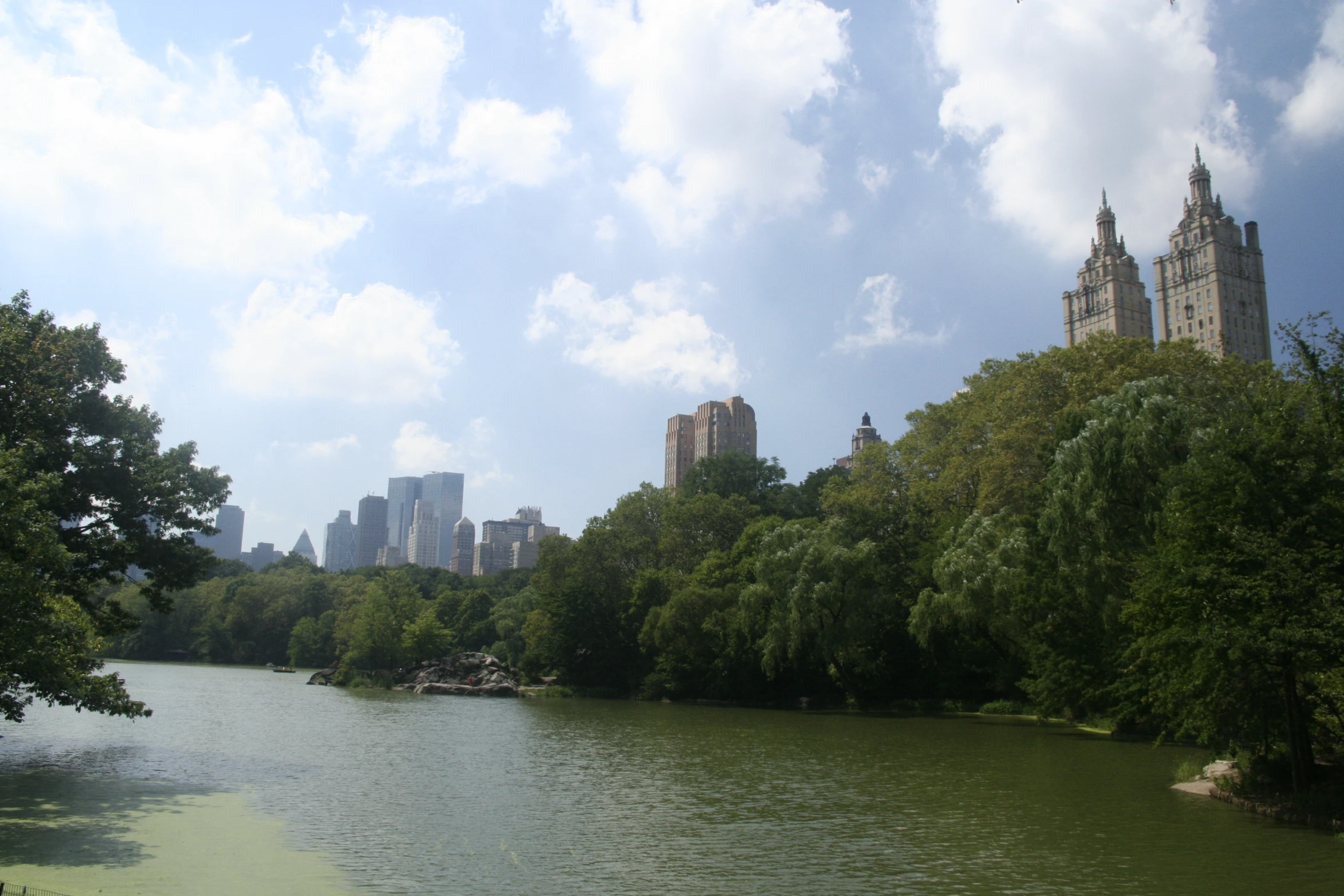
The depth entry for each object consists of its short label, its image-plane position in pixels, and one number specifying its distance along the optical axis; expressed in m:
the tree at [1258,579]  14.94
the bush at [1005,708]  44.06
